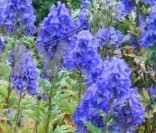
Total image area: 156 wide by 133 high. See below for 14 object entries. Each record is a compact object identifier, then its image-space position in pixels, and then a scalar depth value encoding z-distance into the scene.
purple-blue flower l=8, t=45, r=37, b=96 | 3.81
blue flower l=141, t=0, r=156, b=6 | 5.86
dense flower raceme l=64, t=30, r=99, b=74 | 4.10
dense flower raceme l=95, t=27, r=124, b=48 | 5.12
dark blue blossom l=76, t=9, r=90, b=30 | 5.49
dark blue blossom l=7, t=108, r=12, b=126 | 4.21
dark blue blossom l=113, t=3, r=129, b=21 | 5.79
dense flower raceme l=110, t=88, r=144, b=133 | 3.53
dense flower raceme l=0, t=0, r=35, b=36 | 5.45
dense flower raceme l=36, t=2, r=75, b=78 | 4.11
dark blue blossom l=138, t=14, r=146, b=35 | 5.64
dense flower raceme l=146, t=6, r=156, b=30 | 4.05
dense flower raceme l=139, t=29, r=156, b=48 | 3.98
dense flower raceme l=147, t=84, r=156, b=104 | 4.53
